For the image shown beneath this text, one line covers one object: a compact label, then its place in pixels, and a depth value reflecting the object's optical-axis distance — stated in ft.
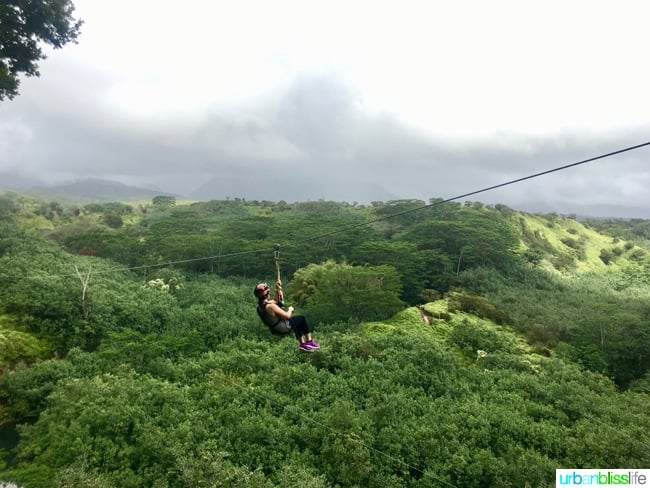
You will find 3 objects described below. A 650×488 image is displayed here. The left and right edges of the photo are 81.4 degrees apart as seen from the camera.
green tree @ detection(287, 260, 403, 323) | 88.72
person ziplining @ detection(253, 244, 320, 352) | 26.65
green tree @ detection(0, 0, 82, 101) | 59.26
